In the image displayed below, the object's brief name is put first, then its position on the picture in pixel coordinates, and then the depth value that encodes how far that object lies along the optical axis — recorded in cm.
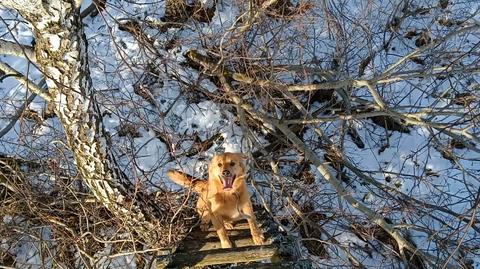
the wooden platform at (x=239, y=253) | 374
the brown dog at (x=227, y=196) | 403
